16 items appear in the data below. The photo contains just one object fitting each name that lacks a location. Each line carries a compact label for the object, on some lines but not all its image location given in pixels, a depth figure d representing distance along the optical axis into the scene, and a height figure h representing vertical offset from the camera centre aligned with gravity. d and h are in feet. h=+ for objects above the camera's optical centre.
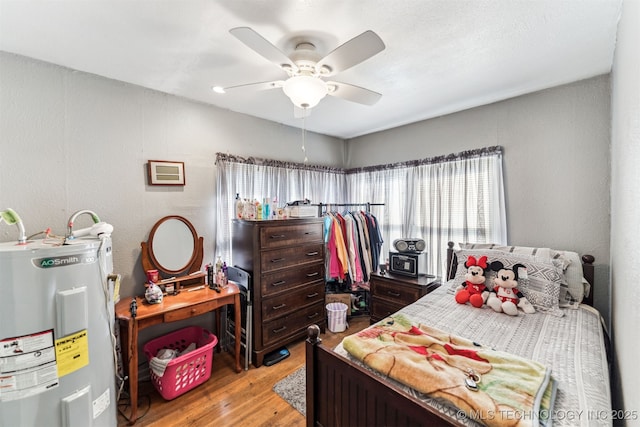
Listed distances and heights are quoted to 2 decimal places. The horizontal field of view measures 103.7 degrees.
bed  3.10 -2.50
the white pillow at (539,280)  6.05 -1.81
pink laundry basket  6.21 -4.02
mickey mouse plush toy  5.93 -2.17
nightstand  8.48 -2.88
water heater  4.06 -2.14
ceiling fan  3.99 +2.69
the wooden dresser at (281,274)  7.69 -2.14
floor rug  6.16 -4.74
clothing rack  10.20 +0.13
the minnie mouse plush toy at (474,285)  6.39 -2.09
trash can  9.48 -4.15
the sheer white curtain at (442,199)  8.48 +0.38
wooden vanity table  5.73 -2.51
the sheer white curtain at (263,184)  8.77 +1.09
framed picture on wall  7.39 +1.18
